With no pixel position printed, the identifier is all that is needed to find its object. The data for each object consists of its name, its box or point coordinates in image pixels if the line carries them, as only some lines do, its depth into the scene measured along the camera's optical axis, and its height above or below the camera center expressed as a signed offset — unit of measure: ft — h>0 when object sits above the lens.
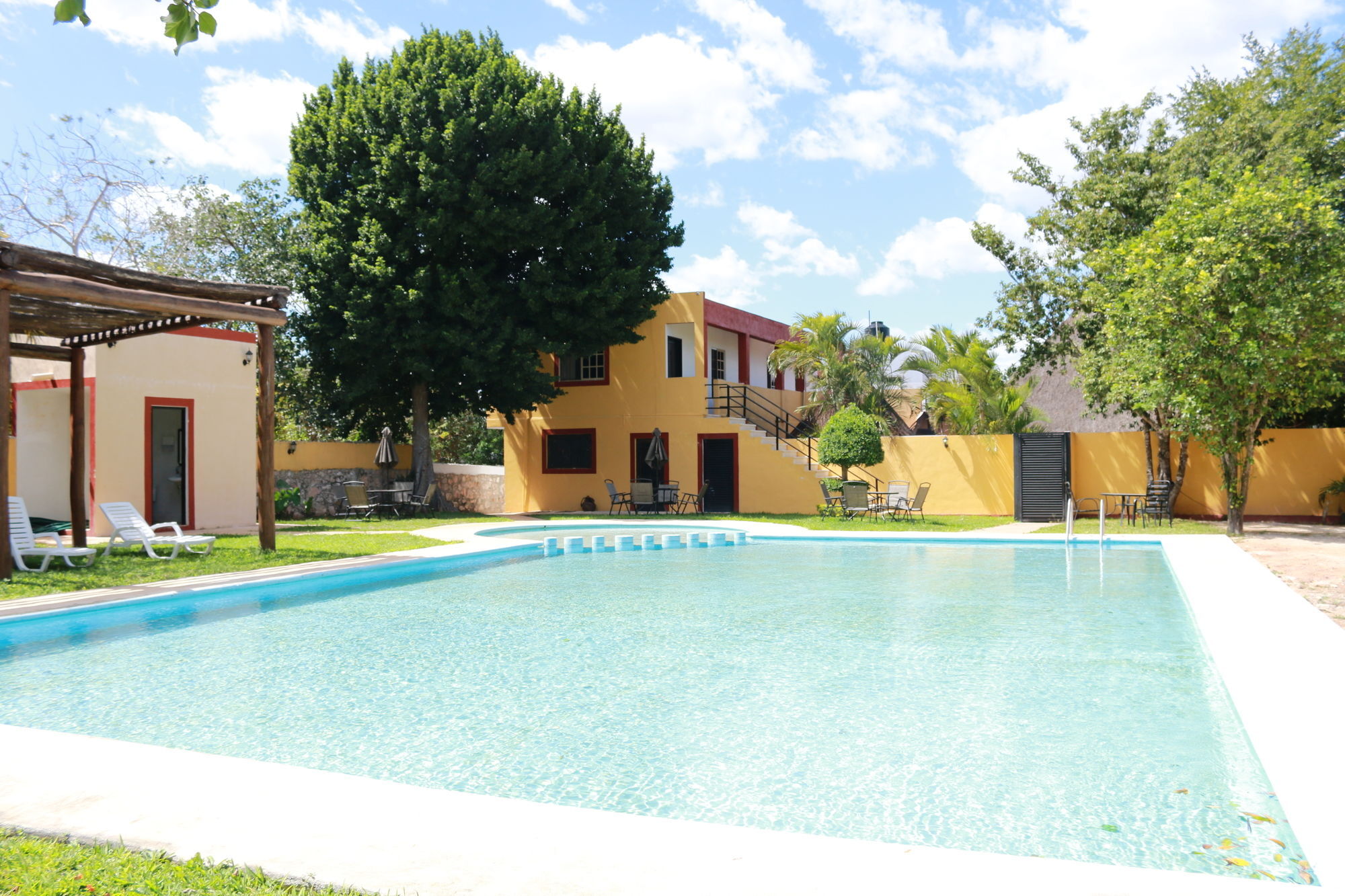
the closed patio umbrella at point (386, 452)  73.56 +1.61
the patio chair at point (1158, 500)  54.44 -2.25
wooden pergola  28.96 +6.27
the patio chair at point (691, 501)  71.67 -2.66
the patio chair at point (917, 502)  58.39 -2.36
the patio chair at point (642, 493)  70.64 -1.86
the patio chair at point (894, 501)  58.65 -2.40
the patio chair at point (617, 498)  71.72 -2.37
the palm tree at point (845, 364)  72.33 +8.24
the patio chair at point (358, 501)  68.33 -2.17
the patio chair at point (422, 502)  71.82 -2.45
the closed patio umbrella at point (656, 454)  71.56 +1.11
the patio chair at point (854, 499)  58.85 -2.10
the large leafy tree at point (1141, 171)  56.34 +18.43
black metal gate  61.26 -0.70
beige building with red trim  47.93 +2.43
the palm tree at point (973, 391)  67.97 +5.61
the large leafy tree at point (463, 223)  64.54 +17.89
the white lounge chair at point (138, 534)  37.19 -2.44
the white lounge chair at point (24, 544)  32.14 -2.43
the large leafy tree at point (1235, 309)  43.32 +7.44
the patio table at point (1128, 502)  54.65 -2.53
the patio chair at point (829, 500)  62.13 -2.29
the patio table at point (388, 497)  70.55 -2.08
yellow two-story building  71.61 +3.62
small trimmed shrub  61.05 +1.68
